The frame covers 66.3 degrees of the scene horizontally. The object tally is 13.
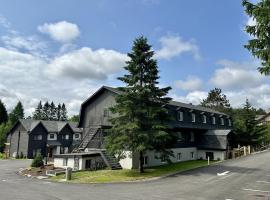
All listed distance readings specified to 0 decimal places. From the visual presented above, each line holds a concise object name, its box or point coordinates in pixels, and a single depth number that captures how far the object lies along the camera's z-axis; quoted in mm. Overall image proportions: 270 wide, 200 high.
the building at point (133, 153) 25044
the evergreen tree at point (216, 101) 71554
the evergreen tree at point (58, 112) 117438
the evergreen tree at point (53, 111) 116790
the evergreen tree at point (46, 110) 114126
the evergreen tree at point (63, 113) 118230
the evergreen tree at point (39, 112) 110346
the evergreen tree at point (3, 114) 69844
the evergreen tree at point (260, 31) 12161
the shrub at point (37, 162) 27384
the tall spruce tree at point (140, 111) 20499
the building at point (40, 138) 43085
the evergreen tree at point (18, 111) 84195
